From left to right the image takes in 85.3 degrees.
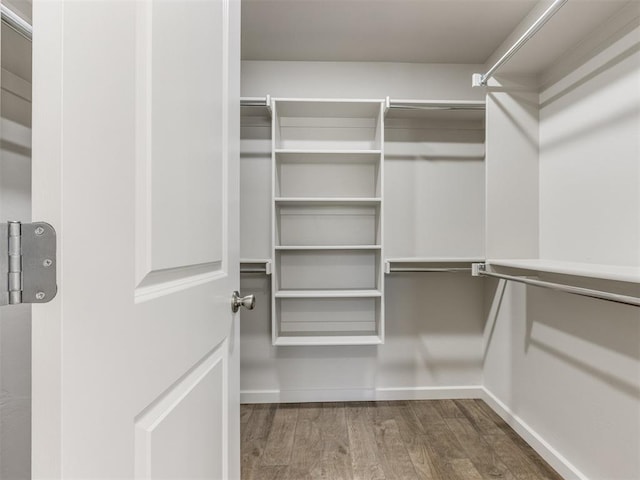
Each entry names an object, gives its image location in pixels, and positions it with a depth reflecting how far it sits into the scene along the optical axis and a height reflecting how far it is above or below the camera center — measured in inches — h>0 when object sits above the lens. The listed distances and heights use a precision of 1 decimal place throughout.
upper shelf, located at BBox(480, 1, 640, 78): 52.9 +35.5
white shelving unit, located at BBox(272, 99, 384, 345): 89.8 +3.4
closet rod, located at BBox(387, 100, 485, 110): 78.4 +31.0
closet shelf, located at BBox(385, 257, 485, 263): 75.8 -4.1
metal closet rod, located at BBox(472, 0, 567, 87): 46.5 +32.5
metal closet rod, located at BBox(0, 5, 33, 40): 17.7 +11.3
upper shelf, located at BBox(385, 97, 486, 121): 78.4 +31.5
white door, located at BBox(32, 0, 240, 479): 14.4 +0.4
